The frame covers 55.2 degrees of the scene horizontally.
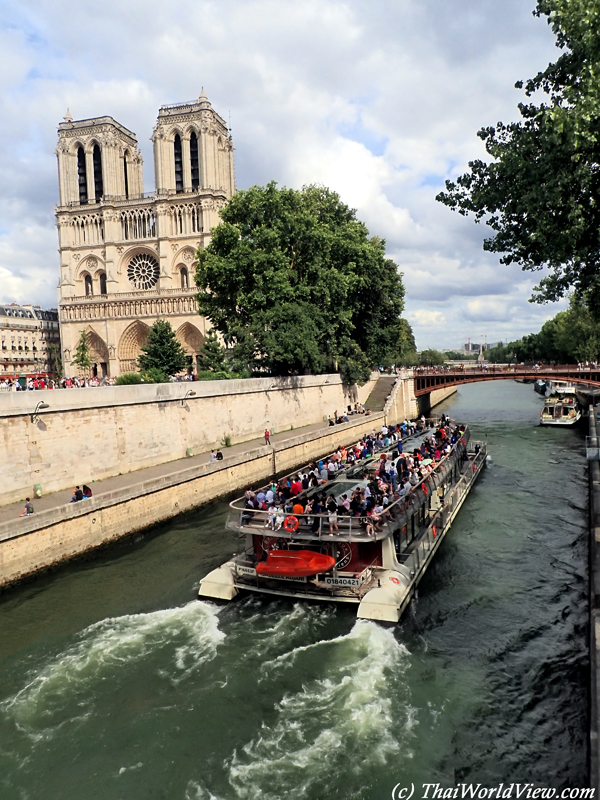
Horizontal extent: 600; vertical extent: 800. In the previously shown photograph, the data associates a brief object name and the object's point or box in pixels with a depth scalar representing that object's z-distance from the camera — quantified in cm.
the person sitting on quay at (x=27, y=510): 1625
